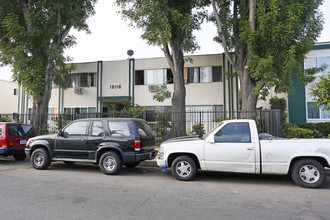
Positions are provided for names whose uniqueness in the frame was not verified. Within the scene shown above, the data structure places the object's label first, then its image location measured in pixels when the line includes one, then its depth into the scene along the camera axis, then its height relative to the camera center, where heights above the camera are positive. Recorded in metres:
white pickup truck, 5.73 -0.95
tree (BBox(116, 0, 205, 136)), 11.62 +4.66
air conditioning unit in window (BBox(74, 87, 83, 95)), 21.02 +2.43
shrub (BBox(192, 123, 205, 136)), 13.89 -0.75
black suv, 7.04 -0.85
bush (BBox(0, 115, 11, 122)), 17.46 -0.14
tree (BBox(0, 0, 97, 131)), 14.20 +4.86
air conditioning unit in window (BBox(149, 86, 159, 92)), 19.48 +2.42
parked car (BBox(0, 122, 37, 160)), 8.91 -0.81
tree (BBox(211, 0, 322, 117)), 9.67 +3.44
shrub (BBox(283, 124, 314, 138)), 11.66 -0.78
